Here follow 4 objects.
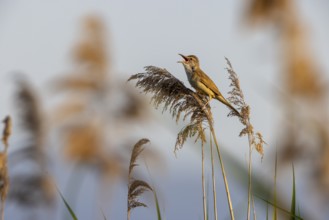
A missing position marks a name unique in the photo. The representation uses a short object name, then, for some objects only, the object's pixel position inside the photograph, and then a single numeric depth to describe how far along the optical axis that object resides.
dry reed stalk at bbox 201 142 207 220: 8.53
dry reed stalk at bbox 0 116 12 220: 8.55
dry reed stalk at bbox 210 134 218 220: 8.78
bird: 13.44
